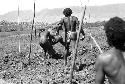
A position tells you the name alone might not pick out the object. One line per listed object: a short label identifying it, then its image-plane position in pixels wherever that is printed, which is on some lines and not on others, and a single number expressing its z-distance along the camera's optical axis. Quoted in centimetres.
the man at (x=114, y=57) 283
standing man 874
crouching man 1084
